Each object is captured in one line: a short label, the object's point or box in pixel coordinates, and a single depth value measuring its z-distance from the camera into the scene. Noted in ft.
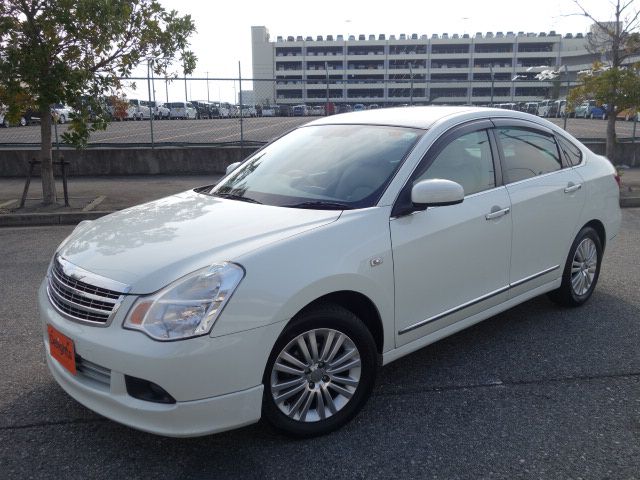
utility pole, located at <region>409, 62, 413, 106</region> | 50.85
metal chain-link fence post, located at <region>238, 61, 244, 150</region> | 46.13
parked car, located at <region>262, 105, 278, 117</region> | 53.99
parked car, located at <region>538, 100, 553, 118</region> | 68.90
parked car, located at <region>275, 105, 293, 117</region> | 55.42
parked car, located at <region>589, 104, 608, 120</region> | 74.13
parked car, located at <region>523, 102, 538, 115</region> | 60.75
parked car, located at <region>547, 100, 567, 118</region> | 67.97
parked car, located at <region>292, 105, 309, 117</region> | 55.94
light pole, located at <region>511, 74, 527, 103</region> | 61.21
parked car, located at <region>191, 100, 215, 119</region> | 56.61
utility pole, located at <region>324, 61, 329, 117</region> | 50.96
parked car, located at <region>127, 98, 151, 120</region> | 45.40
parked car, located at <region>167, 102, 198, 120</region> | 55.88
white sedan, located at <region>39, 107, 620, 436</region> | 8.64
